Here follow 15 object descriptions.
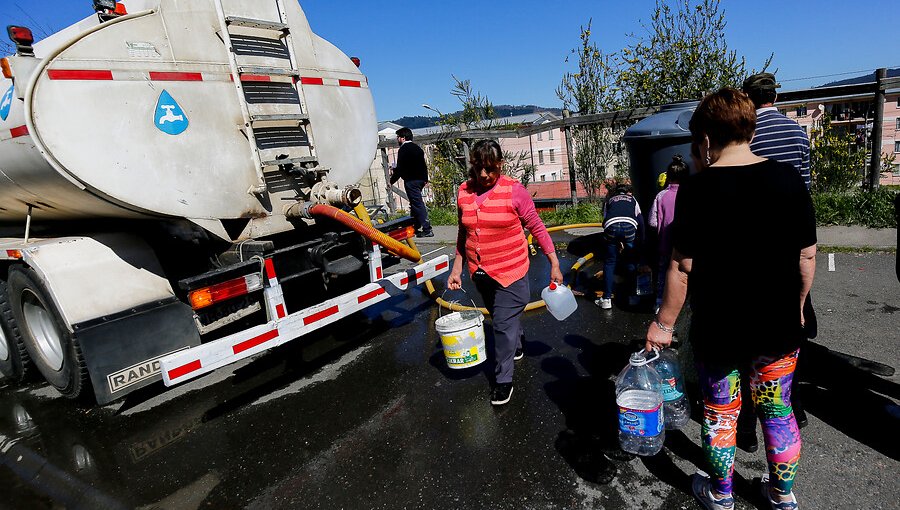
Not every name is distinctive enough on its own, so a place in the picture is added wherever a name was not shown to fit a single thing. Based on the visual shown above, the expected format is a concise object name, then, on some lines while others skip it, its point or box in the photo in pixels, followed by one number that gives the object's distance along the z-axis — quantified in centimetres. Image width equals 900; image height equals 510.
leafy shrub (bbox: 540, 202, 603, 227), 928
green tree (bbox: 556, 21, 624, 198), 970
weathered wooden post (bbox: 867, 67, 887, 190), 699
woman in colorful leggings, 192
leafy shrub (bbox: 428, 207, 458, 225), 1102
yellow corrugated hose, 439
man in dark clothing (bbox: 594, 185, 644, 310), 482
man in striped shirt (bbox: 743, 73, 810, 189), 293
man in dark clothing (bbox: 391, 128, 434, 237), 838
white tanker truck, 334
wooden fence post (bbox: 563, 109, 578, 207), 988
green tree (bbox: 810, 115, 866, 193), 767
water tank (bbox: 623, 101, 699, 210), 546
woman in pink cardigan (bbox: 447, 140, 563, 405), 337
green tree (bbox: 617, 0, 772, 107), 866
